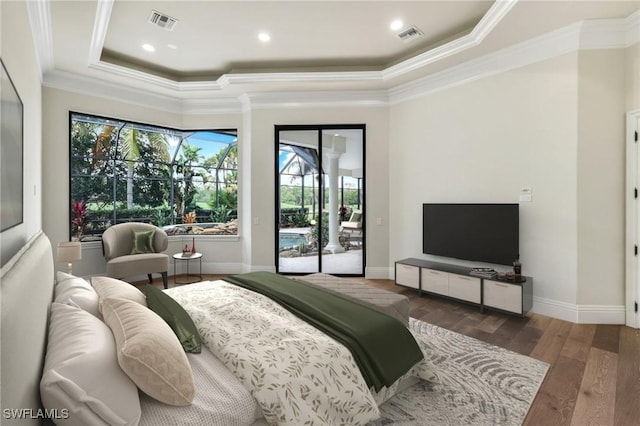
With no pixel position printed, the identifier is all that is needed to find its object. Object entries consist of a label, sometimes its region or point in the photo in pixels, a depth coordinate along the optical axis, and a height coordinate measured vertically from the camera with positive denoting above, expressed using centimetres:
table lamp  339 -44
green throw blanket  176 -72
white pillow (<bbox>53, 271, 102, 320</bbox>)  170 -48
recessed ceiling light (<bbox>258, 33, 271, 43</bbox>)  380 +213
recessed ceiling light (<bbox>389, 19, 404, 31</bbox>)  356 +215
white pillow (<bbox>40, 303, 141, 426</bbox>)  100 -58
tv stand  345 -92
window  473 +57
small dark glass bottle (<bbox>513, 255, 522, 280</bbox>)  351 -67
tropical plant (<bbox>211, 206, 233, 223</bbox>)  584 -6
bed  92 -69
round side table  473 -99
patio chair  532 -23
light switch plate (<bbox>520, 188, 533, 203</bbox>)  369 +18
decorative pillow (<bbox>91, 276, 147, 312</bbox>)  182 -48
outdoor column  541 +56
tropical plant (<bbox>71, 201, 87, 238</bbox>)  462 -7
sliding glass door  538 +18
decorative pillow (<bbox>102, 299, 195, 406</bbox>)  117 -58
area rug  190 -124
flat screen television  374 -27
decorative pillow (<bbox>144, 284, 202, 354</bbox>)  163 -60
